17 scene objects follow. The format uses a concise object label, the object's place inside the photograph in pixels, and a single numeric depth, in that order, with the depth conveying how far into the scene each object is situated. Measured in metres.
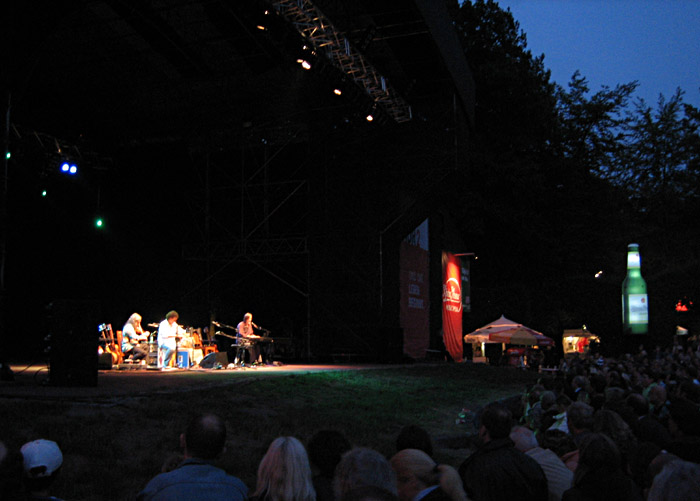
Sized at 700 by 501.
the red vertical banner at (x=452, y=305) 27.03
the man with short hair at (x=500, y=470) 3.61
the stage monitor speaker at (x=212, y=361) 16.58
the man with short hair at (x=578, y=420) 4.41
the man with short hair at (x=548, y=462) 3.91
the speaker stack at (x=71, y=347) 9.79
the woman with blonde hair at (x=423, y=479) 2.75
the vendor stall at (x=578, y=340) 34.47
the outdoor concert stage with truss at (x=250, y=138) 18.11
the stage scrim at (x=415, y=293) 23.28
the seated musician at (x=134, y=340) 15.91
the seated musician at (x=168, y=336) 15.41
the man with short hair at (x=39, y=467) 2.85
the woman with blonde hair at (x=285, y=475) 2.83
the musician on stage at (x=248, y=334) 17.26
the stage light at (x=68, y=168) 18.52
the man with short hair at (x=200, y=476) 2.85
